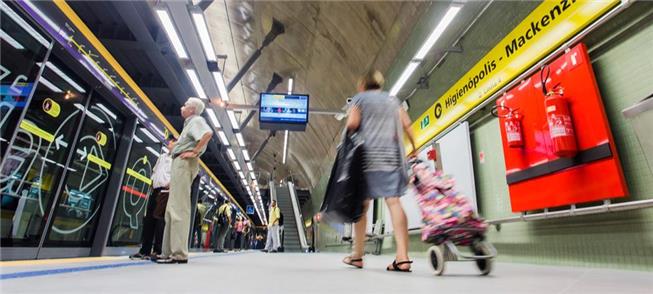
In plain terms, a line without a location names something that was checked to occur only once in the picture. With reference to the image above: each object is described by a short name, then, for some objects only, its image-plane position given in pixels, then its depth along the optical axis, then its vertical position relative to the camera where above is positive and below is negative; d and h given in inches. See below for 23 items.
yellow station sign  109.2 +80.1
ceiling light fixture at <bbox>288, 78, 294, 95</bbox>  377.6 +179.6
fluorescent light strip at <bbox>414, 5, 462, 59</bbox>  137.6 +95.2
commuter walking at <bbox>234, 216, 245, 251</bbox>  569.9 +23.9
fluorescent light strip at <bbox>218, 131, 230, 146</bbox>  402.9 +129.2
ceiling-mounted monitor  293.4 +115.2
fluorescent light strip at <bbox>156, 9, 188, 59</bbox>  178.5 +116.3
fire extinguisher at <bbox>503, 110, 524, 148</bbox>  130.6 +48.5
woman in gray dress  84.4 +26.1
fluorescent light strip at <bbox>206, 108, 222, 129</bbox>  325.7 +126.2
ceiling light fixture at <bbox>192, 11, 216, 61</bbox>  187.0 +121.2
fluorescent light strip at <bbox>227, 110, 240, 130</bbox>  356.2 +136.4
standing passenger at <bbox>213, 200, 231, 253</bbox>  368.5 +29.0
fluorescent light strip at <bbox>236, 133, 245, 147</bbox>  433.6 +139.0
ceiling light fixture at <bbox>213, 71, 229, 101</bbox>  263.9 +127.9
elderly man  111.4 +18.9
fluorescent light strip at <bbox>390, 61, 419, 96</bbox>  180.1 +97.2
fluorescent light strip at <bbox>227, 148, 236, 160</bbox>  472.1 +130.6
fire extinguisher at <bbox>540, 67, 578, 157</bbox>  103.7 +40.9
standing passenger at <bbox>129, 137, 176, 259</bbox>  138.8 +15.2
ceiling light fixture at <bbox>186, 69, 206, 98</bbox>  246.8 +122.1
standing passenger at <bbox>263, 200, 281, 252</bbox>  399.5 +24.6
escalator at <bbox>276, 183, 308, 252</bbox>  632.4 +58.8
